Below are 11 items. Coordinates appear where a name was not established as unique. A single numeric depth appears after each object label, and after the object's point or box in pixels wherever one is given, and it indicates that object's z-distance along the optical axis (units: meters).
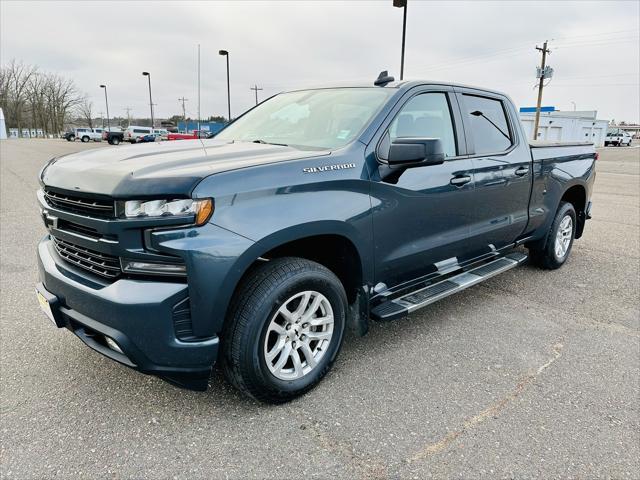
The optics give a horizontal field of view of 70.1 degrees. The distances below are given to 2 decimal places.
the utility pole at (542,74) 39.38
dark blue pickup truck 2.12
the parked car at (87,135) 52.03
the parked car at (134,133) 45.62
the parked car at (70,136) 53.10
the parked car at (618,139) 59.03
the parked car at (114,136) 42.16
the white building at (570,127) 59.50
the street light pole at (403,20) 14.23
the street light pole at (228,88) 31.24
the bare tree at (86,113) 83.19
